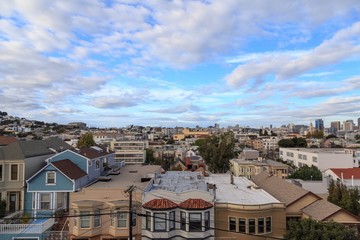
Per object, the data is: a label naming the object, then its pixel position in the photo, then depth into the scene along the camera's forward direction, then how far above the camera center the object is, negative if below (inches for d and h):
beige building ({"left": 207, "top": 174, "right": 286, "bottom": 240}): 824.9 -244.5
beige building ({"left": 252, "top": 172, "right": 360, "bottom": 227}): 855.1 -227.9
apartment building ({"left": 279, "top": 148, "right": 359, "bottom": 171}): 2778.1 -263.5
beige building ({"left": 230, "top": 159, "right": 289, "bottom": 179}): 2805.1 -345.5
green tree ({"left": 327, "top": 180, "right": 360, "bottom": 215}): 1050.1 -242.5
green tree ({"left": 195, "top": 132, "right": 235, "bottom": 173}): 2050.9 -153.4
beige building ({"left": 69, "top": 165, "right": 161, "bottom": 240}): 826.2 -227.3
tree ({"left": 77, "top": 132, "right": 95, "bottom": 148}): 2331.1 -78.0
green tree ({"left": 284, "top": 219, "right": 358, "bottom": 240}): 695.1 -237.3
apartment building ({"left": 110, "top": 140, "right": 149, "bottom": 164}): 4188.0 -272.8
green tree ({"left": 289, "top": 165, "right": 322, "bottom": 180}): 2209.6 -317.6
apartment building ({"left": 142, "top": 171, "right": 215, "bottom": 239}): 809.5 -225.6
